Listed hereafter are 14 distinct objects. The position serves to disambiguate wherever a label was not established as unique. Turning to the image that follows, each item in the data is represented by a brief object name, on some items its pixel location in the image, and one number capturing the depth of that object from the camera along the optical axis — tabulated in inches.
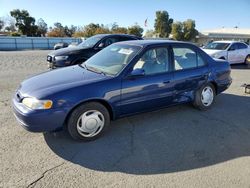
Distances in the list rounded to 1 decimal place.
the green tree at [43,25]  2638.5
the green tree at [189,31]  1902.1
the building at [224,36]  1721.2
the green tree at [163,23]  2126.0
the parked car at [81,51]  307.7
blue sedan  132.1
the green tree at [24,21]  1998.0
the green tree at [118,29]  1975.6
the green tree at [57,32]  2423.5
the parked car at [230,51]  469.7
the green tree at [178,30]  1921.8
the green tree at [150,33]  2209.9
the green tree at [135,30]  1886.6
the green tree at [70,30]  2801.4
